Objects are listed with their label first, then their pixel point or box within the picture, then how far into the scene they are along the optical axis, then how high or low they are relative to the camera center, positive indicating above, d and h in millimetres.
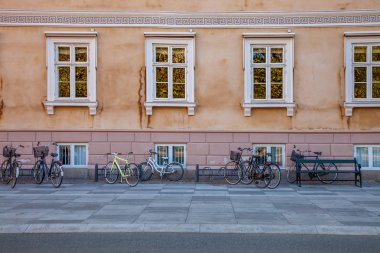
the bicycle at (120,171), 17531 -1670
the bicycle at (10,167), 16641 -1495
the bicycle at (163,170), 18219 -1666
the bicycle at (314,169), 17806 -1571
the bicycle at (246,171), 16891 -1603
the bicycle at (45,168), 16781 -1540
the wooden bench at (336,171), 16969 -1479
